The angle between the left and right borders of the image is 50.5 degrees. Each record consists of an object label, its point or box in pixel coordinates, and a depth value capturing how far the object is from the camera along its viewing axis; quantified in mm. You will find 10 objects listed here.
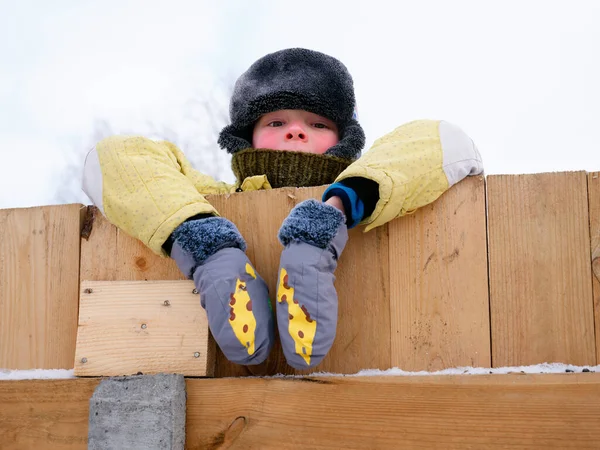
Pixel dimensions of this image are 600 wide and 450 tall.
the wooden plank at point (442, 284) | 1445
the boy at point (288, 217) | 1353
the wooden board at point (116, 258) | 1632
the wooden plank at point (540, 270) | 1405
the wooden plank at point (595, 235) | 1395
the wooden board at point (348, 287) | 1497
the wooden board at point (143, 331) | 1502
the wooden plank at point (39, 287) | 1694
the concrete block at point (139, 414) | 1378
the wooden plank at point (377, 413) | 1271
